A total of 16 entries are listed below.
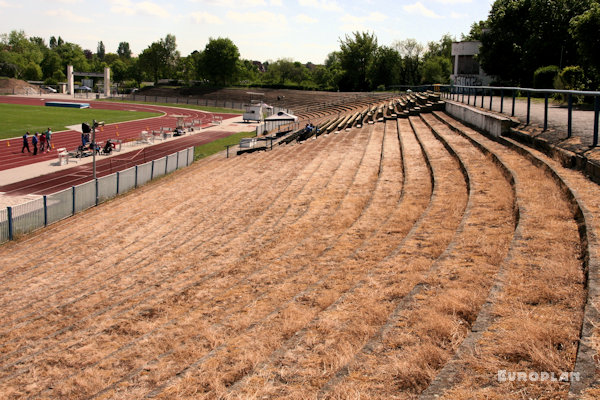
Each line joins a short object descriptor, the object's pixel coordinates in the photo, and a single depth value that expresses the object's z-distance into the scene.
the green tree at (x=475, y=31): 66.46
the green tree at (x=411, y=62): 98.44
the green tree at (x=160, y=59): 133.62
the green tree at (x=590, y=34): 26.20
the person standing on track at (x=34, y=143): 32.40
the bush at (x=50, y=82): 133.31
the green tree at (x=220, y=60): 112.06
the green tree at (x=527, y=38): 42.19
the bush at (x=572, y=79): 26.66
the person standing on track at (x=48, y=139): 34.48
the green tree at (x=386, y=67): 87.19
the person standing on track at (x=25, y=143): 32.84
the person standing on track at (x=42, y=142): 33.85
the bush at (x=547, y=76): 30.83
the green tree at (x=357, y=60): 93.75
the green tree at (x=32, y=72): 143.88
